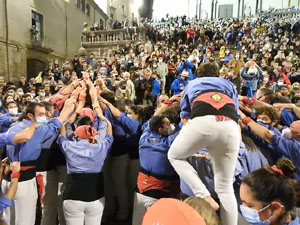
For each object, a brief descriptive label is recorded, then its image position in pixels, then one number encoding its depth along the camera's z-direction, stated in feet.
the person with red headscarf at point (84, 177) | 9.28
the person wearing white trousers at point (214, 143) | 7.38
